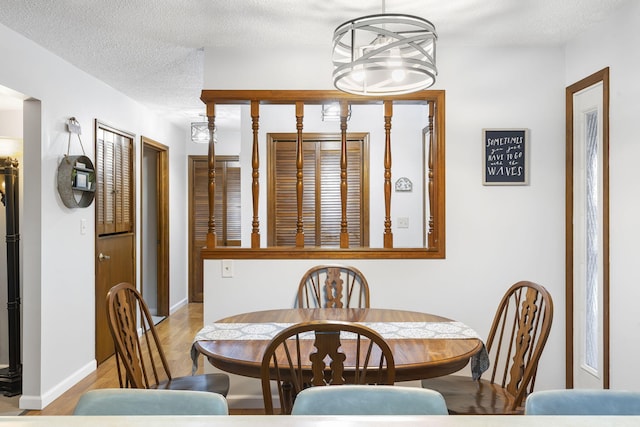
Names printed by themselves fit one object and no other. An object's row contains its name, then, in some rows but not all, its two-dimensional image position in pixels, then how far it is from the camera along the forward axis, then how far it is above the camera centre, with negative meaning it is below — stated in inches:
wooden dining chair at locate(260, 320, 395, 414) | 62.4 -21.6
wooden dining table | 72.8 -21.9
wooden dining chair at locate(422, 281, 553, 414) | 78.3 -31.4
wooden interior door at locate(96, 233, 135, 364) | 159.5 -20.5
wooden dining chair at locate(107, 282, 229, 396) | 78.5 -22.3
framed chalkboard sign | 125.3 +14.0
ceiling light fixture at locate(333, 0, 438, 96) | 73.1 +23.9
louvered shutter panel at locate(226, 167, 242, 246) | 251.0 +2.8
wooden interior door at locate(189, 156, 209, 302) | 255.4 +2.9
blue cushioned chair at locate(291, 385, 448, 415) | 41.7 -16.3
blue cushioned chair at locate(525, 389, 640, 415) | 41.6 -16.4
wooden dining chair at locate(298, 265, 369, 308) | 114.8 -18.1
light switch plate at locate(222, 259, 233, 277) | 124.0 -14.1
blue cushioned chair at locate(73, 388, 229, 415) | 41.4 -16.3
